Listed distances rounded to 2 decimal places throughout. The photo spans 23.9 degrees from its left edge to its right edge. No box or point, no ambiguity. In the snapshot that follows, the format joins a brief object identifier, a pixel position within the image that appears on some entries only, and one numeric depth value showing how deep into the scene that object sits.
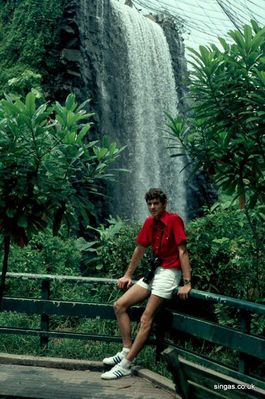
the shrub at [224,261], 6.69
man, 5.77
